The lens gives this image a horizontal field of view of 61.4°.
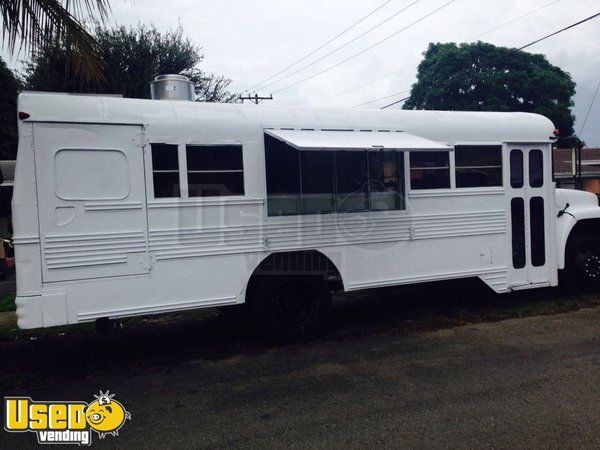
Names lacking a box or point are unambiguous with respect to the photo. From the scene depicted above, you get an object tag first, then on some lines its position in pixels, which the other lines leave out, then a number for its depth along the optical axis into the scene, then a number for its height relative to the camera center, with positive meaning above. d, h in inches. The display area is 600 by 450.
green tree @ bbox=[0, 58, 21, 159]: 693.8 +149.3
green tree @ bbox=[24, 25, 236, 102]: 617.9 +209.0
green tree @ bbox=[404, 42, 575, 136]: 1227.9 +289.3
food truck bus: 203.6 +1.3
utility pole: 1279.9 +287.3
